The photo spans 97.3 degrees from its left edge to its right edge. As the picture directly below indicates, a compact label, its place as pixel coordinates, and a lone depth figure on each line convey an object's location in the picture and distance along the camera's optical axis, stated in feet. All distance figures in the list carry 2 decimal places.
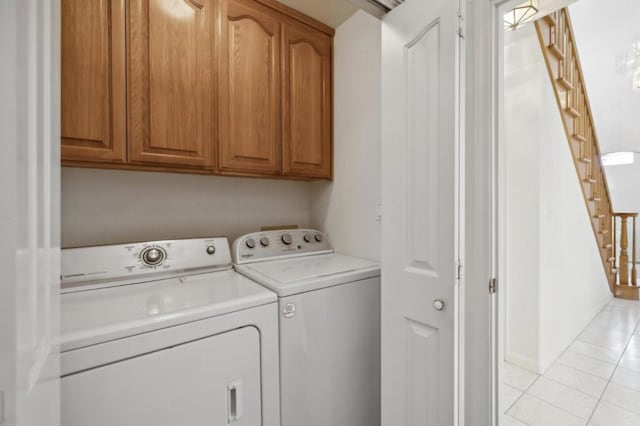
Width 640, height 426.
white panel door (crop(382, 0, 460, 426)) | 3.13
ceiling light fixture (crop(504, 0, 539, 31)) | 4.58
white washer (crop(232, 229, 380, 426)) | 3.77
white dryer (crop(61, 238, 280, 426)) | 2.60
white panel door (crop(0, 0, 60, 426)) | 1.20
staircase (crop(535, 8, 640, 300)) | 7.05
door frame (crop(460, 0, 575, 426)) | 3.55
